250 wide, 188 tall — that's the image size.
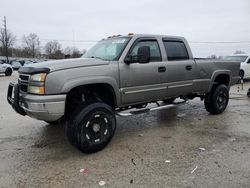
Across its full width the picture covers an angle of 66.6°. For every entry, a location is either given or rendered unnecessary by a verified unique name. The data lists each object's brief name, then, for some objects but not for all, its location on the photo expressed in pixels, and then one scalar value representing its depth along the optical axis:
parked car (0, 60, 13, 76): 16.96
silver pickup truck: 2.86
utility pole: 48.13
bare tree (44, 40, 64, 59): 65.02
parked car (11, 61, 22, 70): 27.98
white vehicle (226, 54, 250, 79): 11.51
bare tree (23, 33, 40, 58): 64.87
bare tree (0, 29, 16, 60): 50.33
